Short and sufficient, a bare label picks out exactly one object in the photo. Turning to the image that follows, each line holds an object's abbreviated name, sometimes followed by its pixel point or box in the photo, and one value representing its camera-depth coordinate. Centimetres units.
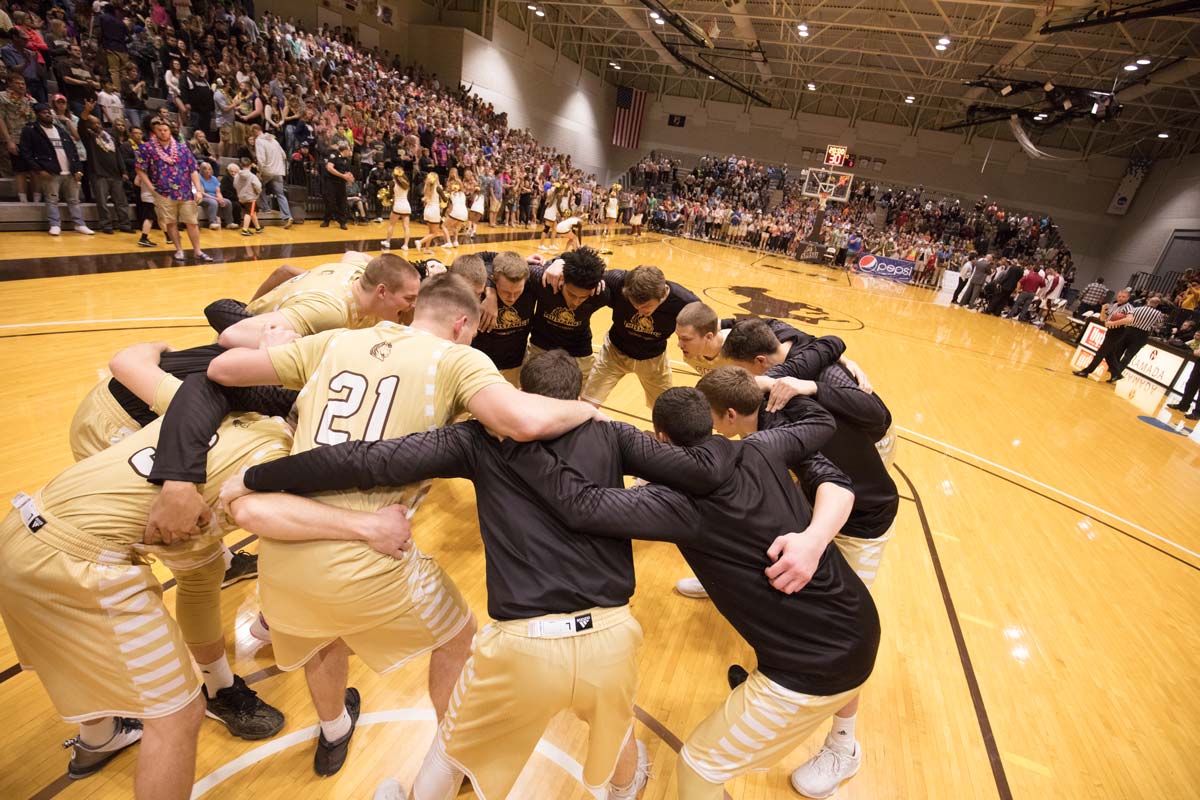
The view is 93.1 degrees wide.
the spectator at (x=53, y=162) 866
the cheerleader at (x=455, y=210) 1334
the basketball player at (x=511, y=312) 410
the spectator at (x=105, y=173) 928
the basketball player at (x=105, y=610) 177
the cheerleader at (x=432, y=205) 1264
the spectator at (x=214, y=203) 1091
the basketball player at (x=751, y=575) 187
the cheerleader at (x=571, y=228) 1532
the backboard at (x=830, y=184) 2833
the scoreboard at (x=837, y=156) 2780
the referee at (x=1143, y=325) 1165
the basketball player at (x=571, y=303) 429
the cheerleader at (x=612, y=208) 2414
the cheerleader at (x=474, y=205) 1570
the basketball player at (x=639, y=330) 425
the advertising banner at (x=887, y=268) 2453
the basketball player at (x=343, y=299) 271
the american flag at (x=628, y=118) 3734
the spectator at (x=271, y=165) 1220
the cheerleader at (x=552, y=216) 1793
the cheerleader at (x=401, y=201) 1230
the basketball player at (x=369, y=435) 193
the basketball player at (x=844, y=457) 234
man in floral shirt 842
